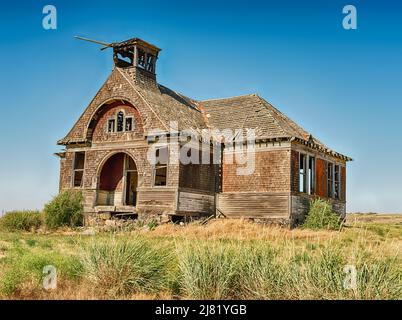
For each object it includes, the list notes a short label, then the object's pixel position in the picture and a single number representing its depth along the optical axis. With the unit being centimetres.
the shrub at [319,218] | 2215
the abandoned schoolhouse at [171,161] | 2280
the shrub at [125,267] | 810
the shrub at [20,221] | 2259
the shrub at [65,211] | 2259
